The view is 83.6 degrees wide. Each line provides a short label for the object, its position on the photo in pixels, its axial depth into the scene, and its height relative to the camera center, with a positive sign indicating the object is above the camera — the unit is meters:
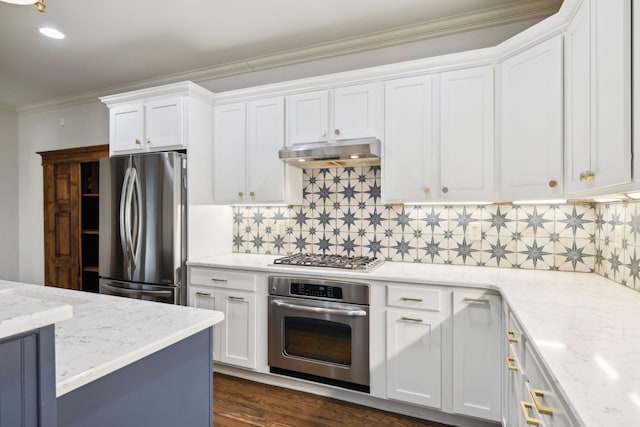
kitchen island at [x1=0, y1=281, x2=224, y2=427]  0.89 -0.43
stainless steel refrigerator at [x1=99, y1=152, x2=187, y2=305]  2.93 -0.14
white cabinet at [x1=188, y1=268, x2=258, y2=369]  2.73 -0.76
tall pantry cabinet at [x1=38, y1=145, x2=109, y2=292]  4.12 -0.08
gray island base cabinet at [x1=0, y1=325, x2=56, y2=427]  0.63 -0.31
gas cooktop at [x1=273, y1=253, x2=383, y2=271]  2.51 -0.39
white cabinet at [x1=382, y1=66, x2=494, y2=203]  2.35 +0.50
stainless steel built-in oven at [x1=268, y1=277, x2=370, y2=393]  2.38 -0.84
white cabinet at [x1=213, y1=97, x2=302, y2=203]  2.96 +0.47
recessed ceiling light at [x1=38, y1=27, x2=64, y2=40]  2.85 +1.45
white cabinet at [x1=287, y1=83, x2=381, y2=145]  2.66 +0.75
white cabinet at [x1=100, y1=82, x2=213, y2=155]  3.04 +0.83
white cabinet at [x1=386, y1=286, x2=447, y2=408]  2.20 -0.84
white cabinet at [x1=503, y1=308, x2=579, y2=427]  0.92 -0.57
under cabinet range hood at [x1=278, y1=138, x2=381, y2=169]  2.53 +0.42
